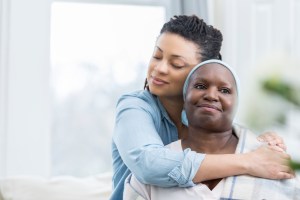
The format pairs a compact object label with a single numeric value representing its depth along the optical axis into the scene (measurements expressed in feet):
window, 16.05
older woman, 7.22
